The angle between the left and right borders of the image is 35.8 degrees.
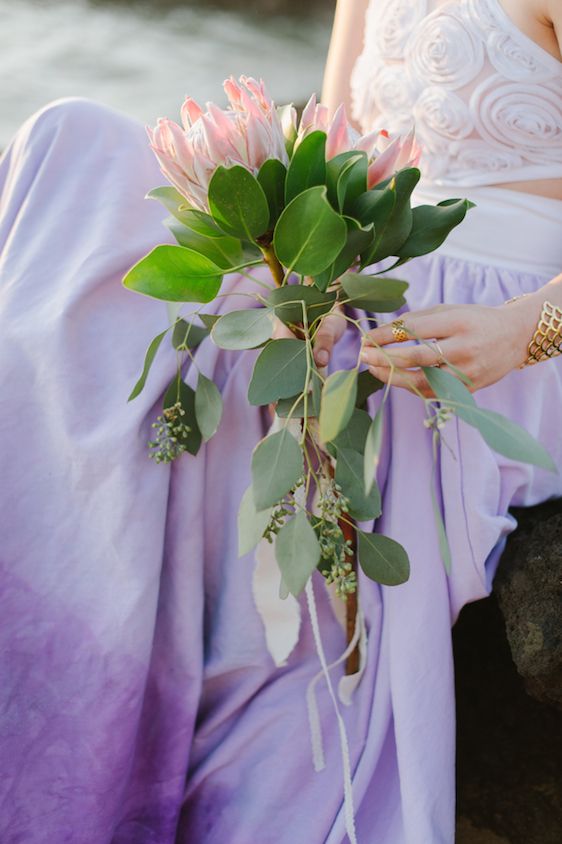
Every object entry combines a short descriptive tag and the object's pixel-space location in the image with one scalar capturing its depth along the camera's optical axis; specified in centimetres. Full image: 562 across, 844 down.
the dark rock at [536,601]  91
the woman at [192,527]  91
